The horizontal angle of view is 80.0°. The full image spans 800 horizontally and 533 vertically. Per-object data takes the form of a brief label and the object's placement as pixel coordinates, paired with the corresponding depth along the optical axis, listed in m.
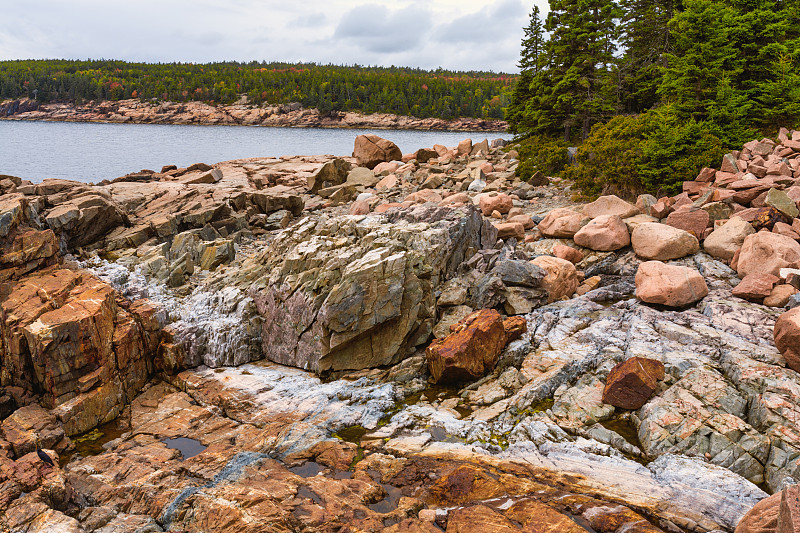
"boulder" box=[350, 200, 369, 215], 27.04
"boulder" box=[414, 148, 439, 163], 42.88
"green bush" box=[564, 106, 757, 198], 21.02
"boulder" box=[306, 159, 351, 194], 36.66
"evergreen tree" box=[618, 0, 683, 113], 36.16
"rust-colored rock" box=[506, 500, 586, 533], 7.02
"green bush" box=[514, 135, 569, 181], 31.69
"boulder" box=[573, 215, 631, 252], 17.61
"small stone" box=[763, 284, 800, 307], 12.49
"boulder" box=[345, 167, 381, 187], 37.12
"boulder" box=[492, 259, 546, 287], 15.26
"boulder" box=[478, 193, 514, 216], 24.11
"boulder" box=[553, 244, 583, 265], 17.86
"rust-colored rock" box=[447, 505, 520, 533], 7.14
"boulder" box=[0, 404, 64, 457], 10.00
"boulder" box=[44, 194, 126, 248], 20.00
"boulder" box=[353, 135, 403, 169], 43.25
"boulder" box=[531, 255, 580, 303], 15.39
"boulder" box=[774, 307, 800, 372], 9.98
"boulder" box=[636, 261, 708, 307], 13.42
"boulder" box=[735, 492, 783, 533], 6.21
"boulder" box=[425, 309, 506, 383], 12.15
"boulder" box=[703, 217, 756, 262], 15.35
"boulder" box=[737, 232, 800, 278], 13.59
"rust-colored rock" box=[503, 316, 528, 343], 13.43
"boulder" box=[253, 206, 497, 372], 13.65
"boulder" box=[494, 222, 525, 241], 20.23
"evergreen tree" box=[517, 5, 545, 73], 41.03
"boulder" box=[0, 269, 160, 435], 11.77
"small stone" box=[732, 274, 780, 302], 12.88
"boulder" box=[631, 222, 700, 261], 16.11
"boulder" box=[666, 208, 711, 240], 16.69
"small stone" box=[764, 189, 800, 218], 15.45
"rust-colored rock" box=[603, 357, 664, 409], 10.26
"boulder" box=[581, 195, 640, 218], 19.64
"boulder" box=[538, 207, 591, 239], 19.25
